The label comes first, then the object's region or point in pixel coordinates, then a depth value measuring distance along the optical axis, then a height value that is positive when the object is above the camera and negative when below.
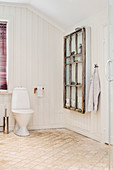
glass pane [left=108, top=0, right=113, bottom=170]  1.46 +0.10
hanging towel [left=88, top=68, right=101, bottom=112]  2.66 -0.09
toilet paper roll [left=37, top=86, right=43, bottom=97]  3.42 -0.09
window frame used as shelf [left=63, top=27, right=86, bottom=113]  2.82 +0.53
